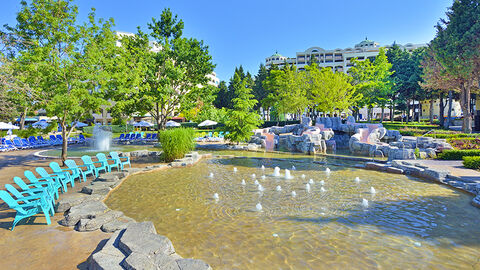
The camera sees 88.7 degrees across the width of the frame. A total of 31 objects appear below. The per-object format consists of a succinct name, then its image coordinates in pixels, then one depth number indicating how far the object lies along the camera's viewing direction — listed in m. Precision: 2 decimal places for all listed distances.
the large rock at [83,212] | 5.35
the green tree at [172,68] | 20.47
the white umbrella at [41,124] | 30.63
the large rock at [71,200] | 6.13
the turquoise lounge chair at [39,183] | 6.82
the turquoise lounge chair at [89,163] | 9.75
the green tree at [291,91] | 33.19
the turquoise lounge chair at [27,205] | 4.93
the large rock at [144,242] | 3.88
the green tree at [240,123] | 20.31
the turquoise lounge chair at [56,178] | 7.42
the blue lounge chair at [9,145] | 18.48
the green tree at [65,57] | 10.19
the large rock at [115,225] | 5.02
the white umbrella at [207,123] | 28.53
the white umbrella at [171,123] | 29.32
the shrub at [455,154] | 12.01
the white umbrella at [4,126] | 21.14
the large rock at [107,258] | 3.46
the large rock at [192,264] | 3.48
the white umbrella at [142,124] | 31.98
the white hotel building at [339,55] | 86.38
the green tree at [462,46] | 18.06
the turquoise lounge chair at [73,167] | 8.88
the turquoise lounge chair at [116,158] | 11.08
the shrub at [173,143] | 13.55
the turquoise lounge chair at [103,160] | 10.44
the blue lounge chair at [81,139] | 25.78
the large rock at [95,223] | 5.07
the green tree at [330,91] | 31.16
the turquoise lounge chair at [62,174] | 8.00
